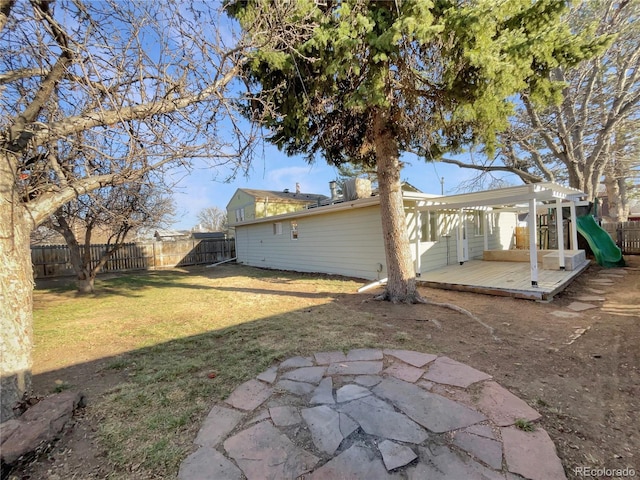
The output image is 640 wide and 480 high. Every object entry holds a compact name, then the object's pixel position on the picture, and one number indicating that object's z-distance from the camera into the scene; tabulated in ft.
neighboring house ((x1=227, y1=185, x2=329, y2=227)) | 71.15
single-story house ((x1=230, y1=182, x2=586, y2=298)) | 24.34
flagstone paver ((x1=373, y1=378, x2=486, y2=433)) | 6.63
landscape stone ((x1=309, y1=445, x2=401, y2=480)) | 5.31
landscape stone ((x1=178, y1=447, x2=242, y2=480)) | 5.45
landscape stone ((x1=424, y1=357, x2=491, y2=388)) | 8.63
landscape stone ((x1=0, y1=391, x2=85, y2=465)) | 5.83
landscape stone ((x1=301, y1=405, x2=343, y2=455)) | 6.08
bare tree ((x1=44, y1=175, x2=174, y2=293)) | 22.20
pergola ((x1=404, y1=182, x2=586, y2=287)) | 20.16
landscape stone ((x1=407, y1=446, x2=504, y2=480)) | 5.21
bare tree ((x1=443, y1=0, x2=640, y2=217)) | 29.84
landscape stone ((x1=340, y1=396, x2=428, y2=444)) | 6.24
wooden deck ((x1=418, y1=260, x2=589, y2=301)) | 19.93
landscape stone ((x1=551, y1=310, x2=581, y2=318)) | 15.83
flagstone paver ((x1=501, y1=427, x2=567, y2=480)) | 5.31
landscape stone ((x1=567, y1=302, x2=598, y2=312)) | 17.01
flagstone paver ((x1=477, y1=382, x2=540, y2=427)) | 6.88
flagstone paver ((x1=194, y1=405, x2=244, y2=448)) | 6.46
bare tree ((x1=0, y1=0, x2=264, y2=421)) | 7.40
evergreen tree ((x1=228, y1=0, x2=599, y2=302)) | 12.57
